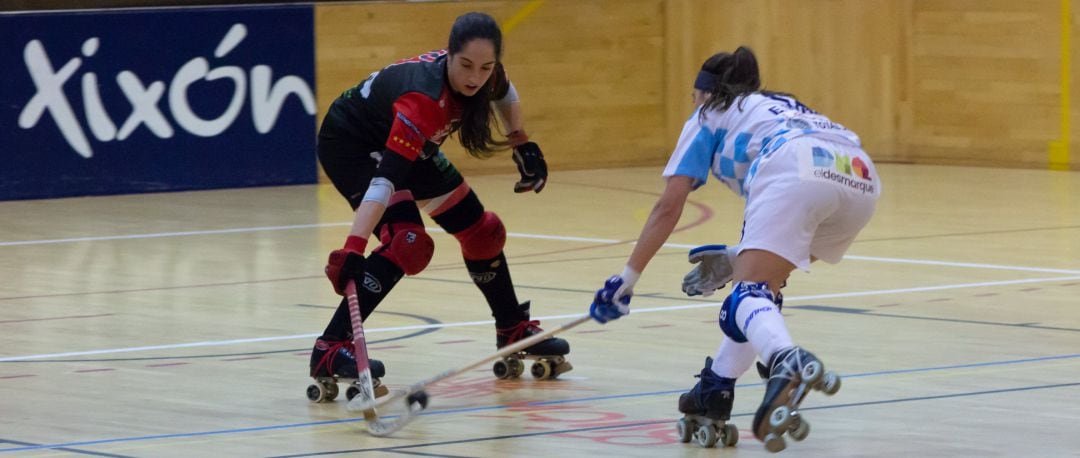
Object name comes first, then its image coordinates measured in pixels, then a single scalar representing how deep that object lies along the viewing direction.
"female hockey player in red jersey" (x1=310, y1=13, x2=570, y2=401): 10.85
